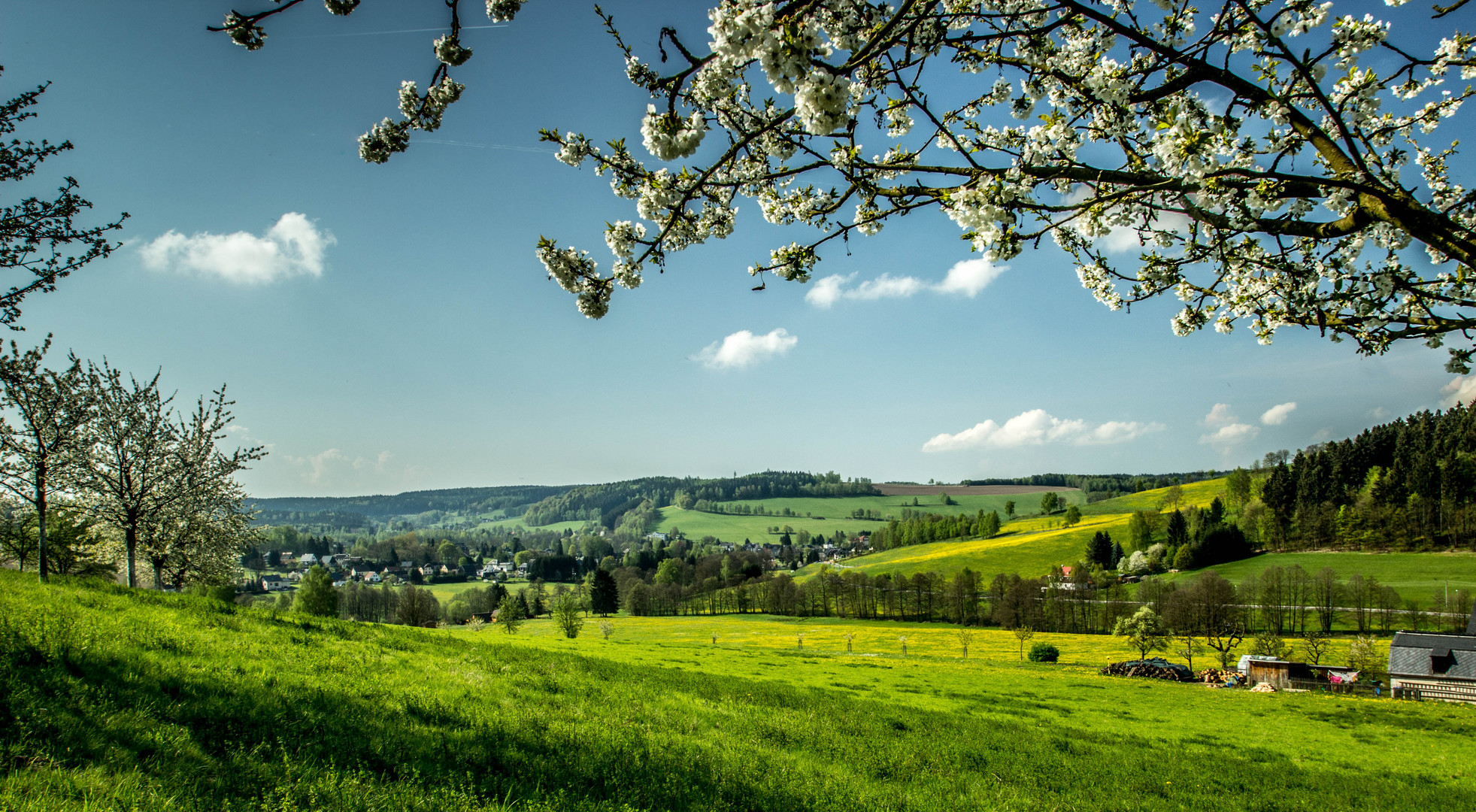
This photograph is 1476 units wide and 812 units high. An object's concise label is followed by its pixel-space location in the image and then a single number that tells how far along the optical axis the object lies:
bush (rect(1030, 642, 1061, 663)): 58.00
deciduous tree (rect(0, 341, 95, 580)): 19.83
